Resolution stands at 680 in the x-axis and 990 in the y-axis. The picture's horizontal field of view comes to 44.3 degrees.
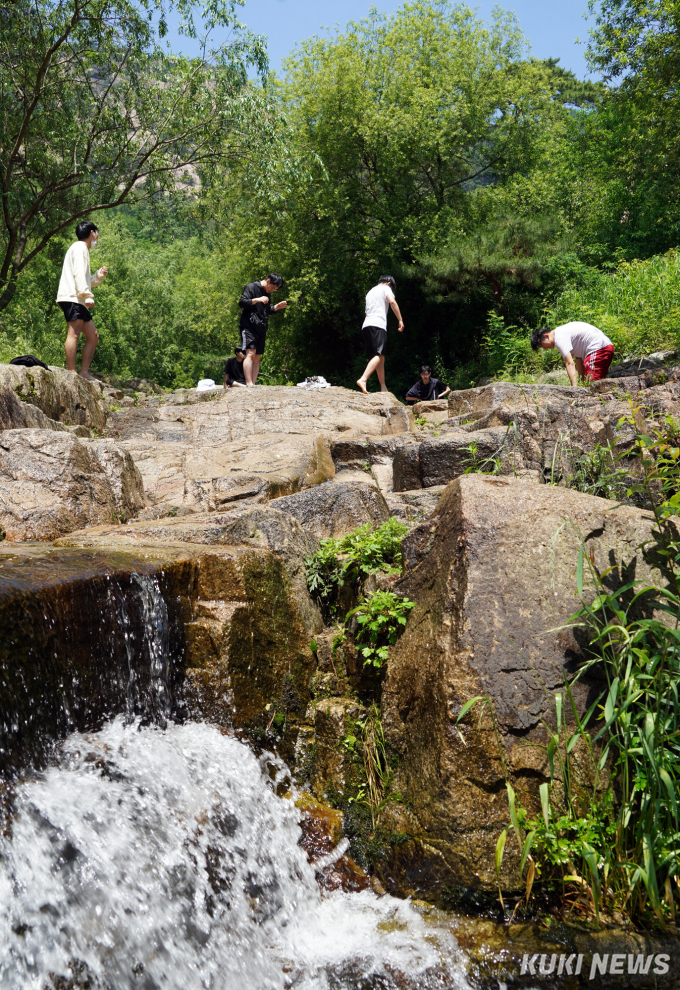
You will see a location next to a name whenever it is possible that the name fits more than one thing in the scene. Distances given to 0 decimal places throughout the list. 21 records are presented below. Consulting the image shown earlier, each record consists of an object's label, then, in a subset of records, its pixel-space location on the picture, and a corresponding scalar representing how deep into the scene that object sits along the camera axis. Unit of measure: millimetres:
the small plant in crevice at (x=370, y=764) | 4254
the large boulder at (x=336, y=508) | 5895
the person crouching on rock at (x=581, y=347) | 9359
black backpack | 8641
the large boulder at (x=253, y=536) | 5215
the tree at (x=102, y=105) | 13375
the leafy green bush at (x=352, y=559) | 5176
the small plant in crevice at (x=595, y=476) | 5648
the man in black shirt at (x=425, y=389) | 13062
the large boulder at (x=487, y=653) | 3795
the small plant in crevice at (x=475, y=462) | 6417
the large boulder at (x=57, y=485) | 5770
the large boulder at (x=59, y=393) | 8117
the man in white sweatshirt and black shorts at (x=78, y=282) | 9344
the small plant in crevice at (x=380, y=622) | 4645
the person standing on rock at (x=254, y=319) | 11828
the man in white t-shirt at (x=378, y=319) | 12141
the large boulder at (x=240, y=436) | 7578
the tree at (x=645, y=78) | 16125
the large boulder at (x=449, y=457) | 6469
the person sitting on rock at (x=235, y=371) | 13023
